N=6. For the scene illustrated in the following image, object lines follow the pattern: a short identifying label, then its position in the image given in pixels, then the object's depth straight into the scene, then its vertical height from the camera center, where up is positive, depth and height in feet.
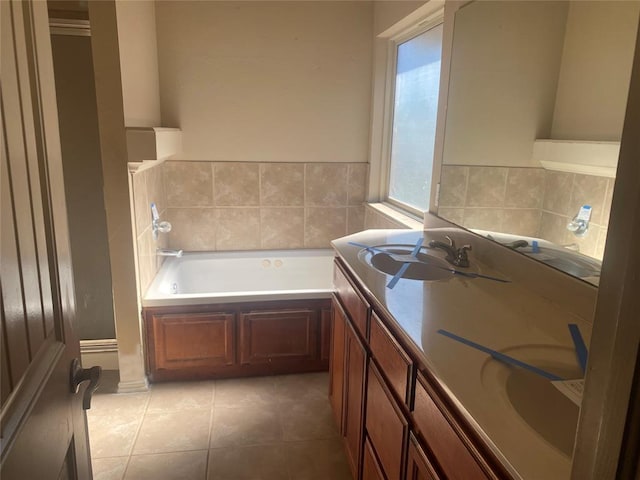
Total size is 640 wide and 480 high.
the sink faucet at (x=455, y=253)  6.19 -1.48
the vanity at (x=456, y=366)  2.94 -1.71
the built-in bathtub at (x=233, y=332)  8.72 -3.69
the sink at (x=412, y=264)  6.24 -1.68
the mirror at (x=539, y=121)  4.62 +0.27
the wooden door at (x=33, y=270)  2.11 -0.71
